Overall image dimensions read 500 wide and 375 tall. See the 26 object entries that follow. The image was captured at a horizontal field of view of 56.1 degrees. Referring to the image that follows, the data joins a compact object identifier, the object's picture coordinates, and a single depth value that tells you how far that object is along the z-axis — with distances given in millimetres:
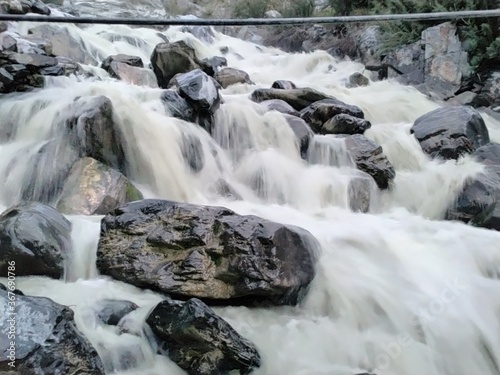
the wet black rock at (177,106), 5672
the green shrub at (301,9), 13680
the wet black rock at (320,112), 6417
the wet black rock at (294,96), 6926
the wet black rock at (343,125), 6242
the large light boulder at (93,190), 3887
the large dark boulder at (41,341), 1873
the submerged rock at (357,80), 9344
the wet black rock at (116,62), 7668
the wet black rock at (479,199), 4504
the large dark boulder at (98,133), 4473
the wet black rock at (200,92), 5762
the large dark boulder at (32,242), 2824
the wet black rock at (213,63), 8086
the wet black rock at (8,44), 6207
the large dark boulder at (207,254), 2838
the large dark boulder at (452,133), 5871
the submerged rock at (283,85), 7659
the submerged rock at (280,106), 6469
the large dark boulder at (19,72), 5645
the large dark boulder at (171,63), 7570
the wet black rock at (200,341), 2285
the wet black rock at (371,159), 5398
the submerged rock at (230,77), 8211
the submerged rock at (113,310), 2557
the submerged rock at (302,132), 5836
